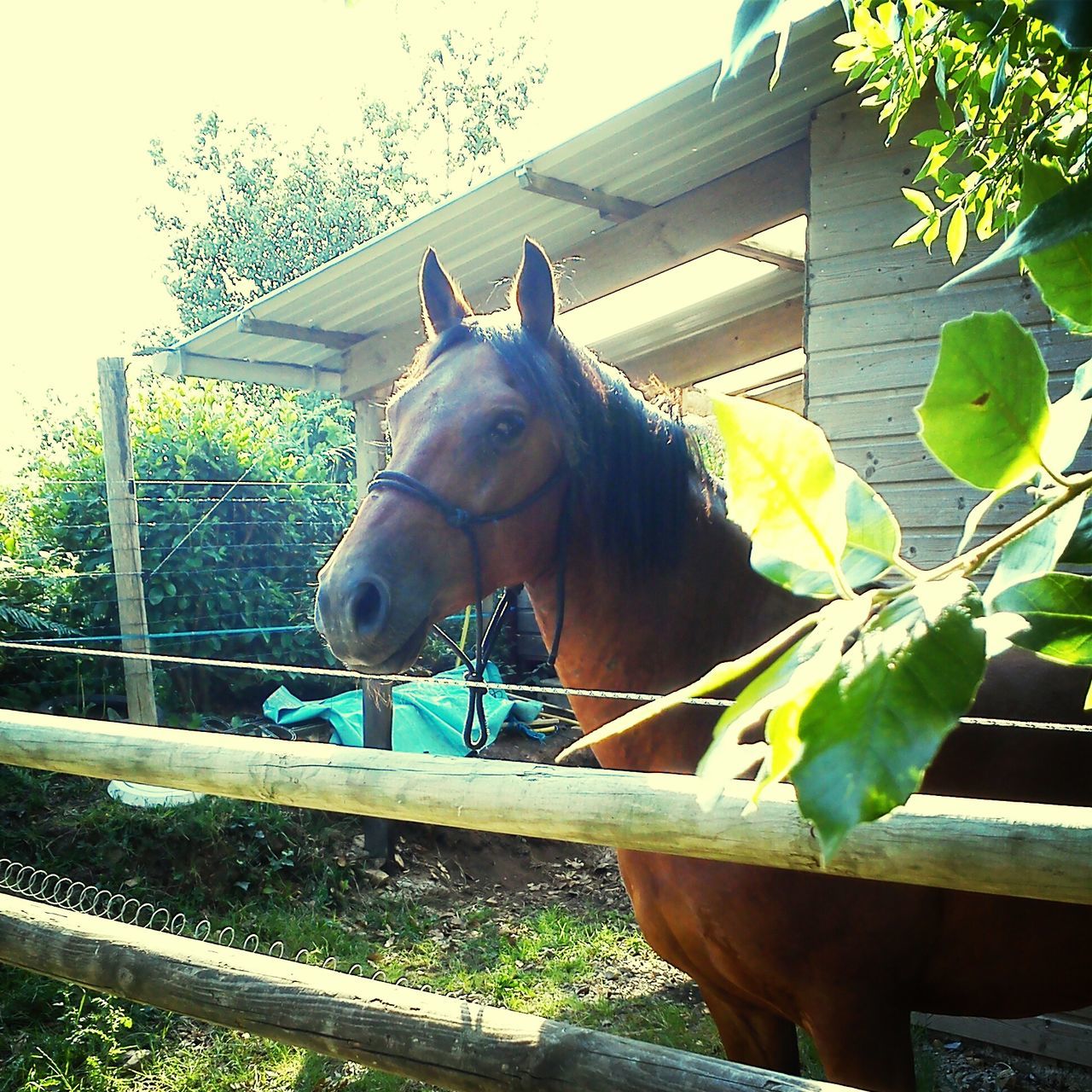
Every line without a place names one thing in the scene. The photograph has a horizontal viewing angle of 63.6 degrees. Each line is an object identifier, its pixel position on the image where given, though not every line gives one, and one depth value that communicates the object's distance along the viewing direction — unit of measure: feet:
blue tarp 16.34
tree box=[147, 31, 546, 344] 58.54
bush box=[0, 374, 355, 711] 15.34
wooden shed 9.16
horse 4.83
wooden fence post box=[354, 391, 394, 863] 14.14
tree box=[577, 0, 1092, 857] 0.75
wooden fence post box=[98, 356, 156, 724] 13.75
